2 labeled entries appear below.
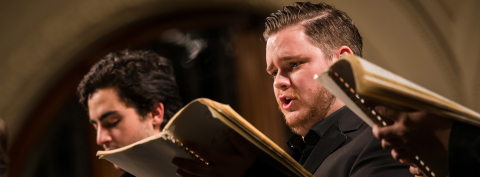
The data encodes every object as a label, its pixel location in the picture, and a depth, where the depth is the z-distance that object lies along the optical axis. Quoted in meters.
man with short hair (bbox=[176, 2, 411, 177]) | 2.91
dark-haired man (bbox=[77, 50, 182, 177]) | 3.33
